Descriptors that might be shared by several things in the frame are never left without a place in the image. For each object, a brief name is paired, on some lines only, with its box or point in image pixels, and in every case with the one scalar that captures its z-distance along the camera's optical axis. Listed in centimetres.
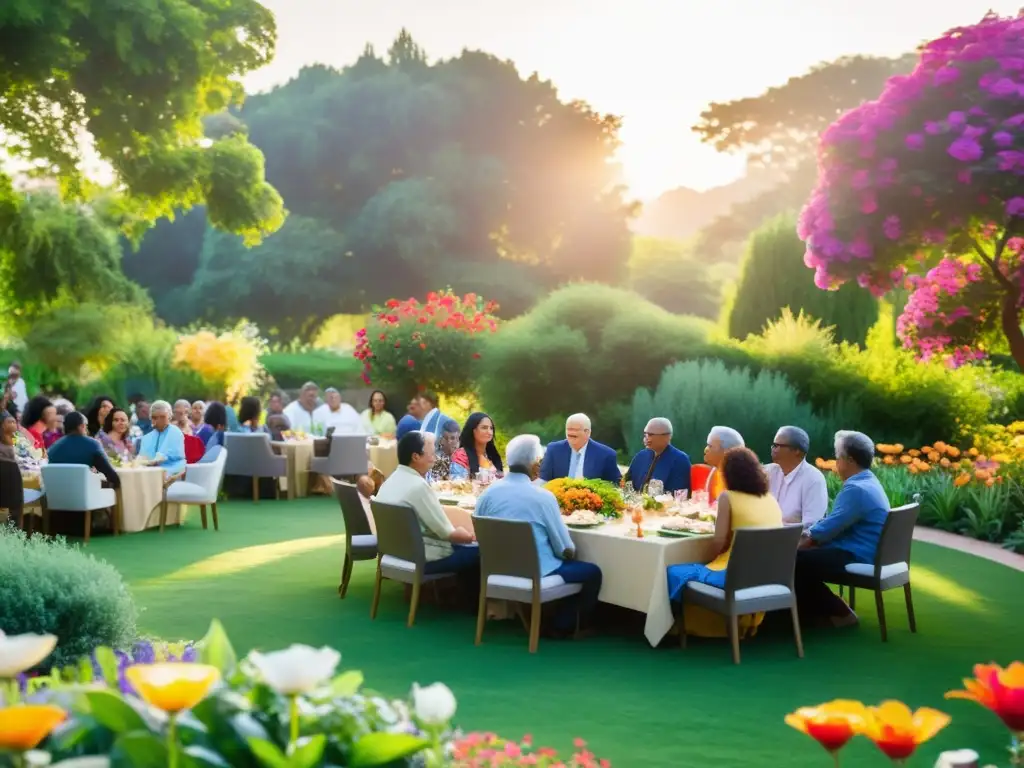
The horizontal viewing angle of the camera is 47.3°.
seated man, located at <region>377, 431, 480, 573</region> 743
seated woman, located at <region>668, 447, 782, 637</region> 669
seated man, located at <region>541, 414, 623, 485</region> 901
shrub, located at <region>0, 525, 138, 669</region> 505
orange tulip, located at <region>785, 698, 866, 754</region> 198
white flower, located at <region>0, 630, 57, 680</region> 214
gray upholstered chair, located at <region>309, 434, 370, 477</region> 1520
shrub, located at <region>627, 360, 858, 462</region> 1446
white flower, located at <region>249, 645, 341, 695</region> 203
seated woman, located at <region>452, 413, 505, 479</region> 962
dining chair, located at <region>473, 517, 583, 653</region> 679
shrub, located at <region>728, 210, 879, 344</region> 1998
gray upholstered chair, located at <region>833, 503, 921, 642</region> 708
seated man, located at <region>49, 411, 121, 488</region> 1105
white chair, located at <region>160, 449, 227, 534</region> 1212
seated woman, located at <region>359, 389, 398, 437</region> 1605
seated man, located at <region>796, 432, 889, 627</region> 718
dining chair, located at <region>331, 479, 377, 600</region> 827
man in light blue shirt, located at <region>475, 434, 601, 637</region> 695
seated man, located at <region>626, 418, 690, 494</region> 881
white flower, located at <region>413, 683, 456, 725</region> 226
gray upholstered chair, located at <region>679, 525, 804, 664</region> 649
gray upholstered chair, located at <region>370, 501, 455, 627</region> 733
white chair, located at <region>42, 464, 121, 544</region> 1098
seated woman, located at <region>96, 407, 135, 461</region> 1252
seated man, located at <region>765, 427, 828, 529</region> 752
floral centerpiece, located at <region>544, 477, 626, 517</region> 773
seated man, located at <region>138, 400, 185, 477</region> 1239
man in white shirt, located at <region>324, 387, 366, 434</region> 1614
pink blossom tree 869
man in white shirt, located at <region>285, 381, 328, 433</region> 1672
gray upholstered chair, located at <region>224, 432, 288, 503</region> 1477
